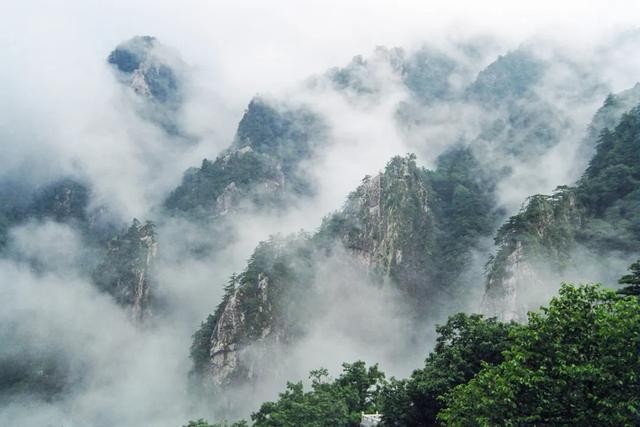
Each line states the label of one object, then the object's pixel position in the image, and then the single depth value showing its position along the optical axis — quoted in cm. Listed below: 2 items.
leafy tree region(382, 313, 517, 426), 4031
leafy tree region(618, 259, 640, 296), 2977
